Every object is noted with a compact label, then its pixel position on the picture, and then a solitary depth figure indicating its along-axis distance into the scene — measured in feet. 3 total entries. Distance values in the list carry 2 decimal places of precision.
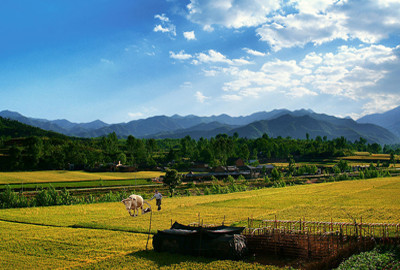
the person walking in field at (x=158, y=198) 124.74
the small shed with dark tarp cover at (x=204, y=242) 64.44
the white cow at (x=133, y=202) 101.24
